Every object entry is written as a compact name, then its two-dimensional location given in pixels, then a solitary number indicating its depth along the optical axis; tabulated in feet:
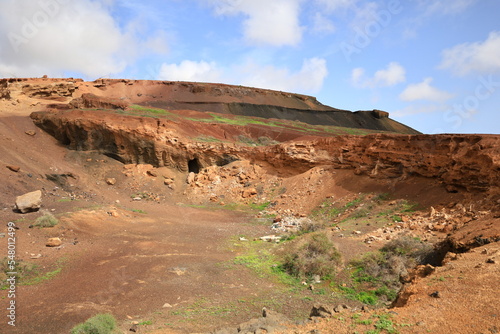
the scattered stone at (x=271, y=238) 41.83
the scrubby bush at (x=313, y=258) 29.60
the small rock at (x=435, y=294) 16.72
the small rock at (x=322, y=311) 18.67
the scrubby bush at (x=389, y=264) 26.63
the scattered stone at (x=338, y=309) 18.94
